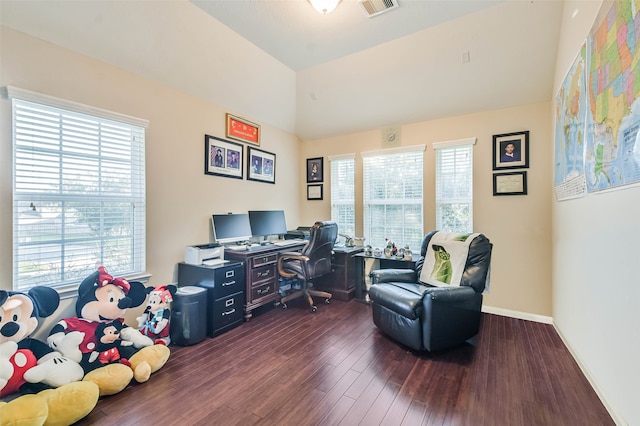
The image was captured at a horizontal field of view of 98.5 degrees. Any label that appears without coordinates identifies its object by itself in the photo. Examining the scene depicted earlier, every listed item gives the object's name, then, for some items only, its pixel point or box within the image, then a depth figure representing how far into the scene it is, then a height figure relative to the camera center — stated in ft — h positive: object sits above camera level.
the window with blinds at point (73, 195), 6.75 +0.51
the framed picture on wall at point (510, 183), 10.76 +1.20
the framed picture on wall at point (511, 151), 10.72 +2.50
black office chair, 11.59 -2.04
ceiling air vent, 8.22 +6.33
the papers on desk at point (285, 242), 12.49 -1.35
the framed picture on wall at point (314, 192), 15.84 +1.27
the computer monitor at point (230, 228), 11.16 -0.59
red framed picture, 11.97 +3.83
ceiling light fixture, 7.17 +5.49
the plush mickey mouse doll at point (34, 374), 4.99 -3.35
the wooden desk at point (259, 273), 10.57 -2.41
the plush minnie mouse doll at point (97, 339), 6.36 -3.00
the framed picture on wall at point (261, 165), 13.04 +2.39
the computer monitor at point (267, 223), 12.85 -0.43
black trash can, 8.52 -3.27
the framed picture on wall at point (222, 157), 11.09 +2.40
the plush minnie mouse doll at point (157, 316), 8.13 -3.06
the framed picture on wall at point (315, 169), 15.77 +2.56
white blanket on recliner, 9.25 -1.59
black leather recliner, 7.81 -2.82
